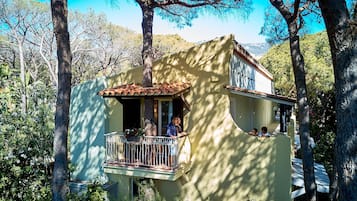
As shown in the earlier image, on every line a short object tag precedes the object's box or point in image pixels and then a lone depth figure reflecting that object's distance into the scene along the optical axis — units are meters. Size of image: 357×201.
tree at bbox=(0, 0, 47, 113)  27.05
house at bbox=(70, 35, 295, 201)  10.97
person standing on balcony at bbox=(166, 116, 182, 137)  11.88
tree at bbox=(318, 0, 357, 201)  4.33
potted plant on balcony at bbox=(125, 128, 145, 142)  12.51
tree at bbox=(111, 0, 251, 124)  12.12
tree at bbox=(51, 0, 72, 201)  7.03
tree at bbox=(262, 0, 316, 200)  9.61
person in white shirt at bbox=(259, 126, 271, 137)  13.29
